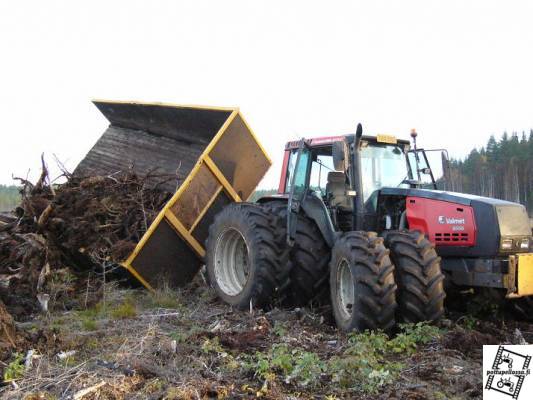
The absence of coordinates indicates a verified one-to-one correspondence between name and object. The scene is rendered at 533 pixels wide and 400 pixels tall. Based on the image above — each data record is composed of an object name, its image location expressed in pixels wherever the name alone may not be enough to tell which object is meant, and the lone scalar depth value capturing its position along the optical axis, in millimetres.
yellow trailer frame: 7289
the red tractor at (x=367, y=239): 5184
